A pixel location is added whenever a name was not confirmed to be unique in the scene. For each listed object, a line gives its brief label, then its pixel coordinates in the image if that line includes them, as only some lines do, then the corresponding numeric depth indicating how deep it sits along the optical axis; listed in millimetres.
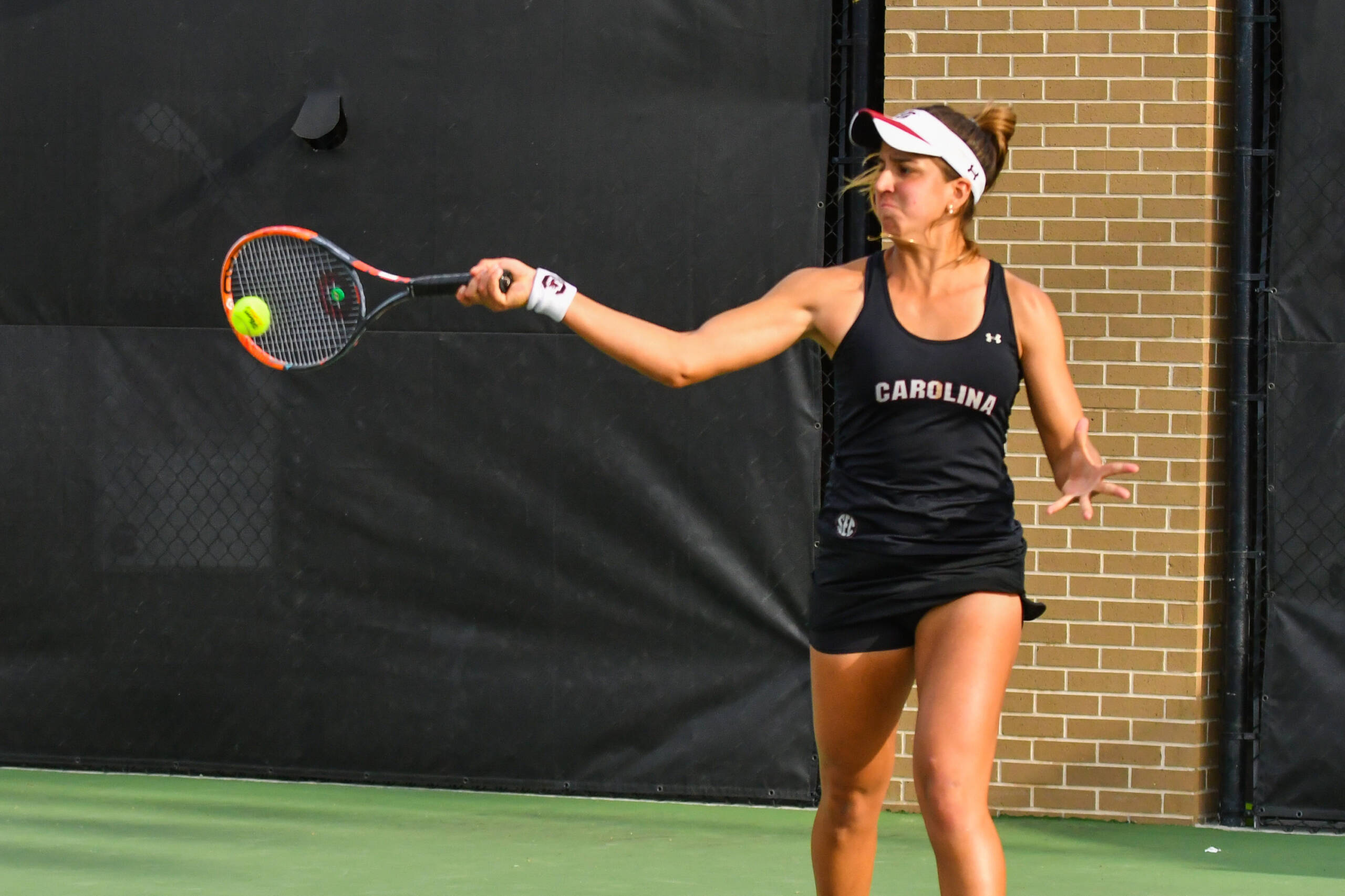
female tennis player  6437
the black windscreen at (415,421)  11398
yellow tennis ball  8492
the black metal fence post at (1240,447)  10789
